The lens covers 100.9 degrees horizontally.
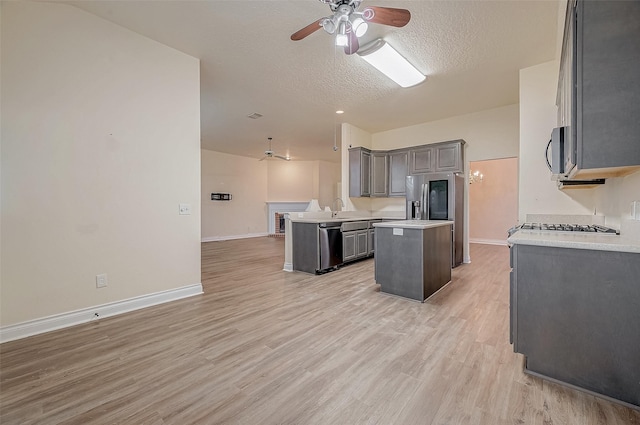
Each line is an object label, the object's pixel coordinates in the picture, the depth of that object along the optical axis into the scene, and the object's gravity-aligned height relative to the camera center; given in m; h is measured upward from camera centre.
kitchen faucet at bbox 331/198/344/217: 5.46 +0.02
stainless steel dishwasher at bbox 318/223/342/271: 4.46 -0.61
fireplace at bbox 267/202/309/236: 10.59 -0.21
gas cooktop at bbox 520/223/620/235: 2.10 -0.18
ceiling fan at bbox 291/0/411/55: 2.00 +1.50
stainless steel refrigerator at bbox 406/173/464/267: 4.92 +0.16
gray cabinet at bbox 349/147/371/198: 5.88 +0.83
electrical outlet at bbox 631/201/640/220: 1.58 -0.01
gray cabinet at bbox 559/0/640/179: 1.34 +0.65
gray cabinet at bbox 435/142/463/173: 5.16 +1.03
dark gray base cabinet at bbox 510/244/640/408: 1.42 -0.64
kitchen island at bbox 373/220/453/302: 3.10 -0.60
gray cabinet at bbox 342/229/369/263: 4.93 -0.69
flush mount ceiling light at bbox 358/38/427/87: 3.08 +1.90
